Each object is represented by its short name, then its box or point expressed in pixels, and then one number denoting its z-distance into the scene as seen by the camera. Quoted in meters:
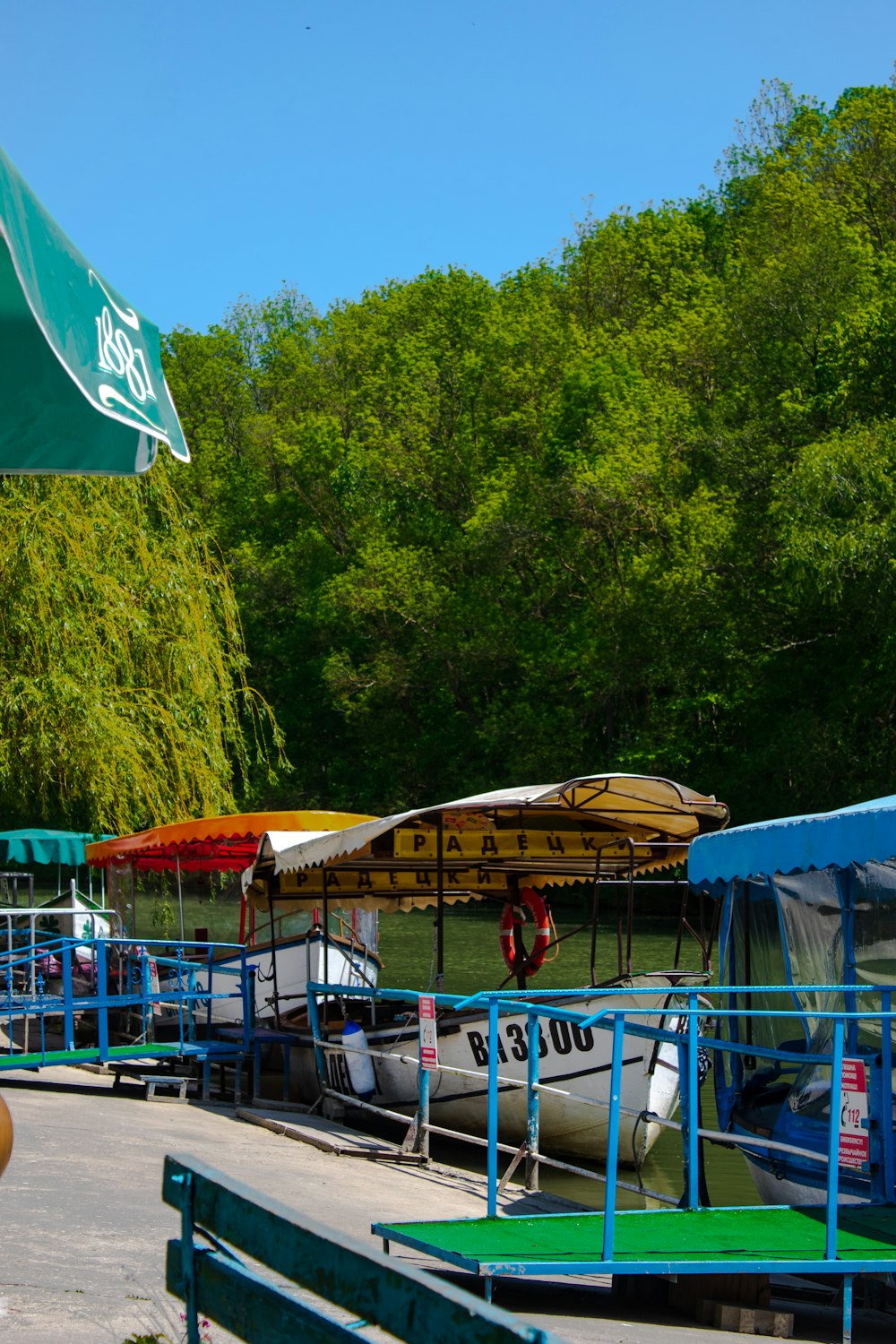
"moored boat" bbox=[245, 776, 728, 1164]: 13.20
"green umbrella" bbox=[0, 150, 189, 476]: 4.39
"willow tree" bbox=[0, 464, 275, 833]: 21.34
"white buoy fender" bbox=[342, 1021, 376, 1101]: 14.21
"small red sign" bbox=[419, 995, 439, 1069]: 10.49
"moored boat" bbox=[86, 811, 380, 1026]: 16.75
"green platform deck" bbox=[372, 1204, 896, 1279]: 6.95
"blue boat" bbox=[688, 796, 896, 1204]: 8.43
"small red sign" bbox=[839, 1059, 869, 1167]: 7.98
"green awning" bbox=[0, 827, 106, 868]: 21.17
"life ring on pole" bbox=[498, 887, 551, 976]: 16.02
